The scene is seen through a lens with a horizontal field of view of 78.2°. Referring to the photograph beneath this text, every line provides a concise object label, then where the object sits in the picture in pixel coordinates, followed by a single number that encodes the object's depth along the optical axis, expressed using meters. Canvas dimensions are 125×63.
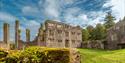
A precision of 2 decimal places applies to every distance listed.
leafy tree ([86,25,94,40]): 30.89
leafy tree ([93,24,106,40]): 29.29
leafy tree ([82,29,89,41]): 30.28
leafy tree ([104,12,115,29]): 32.73
